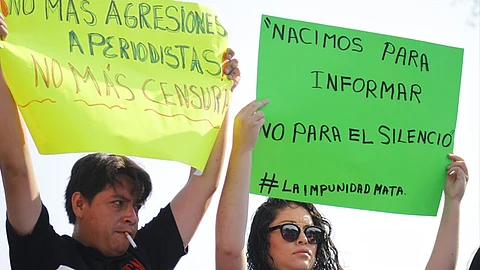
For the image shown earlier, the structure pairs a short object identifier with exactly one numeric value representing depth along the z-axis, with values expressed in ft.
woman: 27.14
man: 24.26
